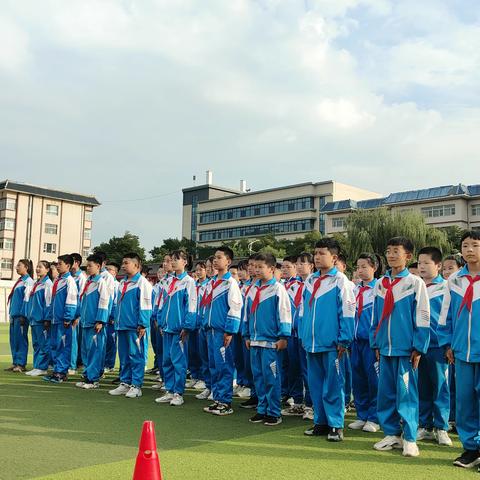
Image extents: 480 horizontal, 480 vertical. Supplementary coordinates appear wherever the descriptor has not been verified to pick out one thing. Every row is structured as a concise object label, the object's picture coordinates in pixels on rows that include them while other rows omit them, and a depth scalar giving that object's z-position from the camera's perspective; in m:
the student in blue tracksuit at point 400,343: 5.05
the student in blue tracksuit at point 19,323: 9.94
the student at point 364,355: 6.31
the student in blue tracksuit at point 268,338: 6.12
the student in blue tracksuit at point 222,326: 6.77
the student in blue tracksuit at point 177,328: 7.28
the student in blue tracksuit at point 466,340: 4.65
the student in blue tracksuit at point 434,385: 5.54
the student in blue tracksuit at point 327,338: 5.49
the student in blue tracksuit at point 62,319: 8.98
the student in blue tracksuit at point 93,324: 8.31
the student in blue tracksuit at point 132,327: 7.84
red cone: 3.30
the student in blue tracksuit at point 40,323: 9.54
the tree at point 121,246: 43.88
